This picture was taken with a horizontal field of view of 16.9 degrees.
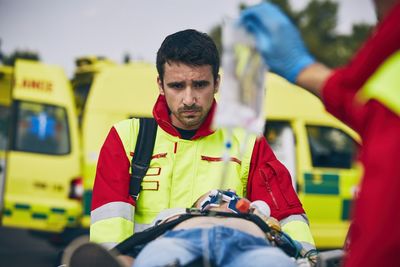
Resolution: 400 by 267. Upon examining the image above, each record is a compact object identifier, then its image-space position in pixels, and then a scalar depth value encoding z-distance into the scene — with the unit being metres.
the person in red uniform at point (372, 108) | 3.54
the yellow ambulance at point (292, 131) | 16.13
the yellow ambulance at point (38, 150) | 15.58
